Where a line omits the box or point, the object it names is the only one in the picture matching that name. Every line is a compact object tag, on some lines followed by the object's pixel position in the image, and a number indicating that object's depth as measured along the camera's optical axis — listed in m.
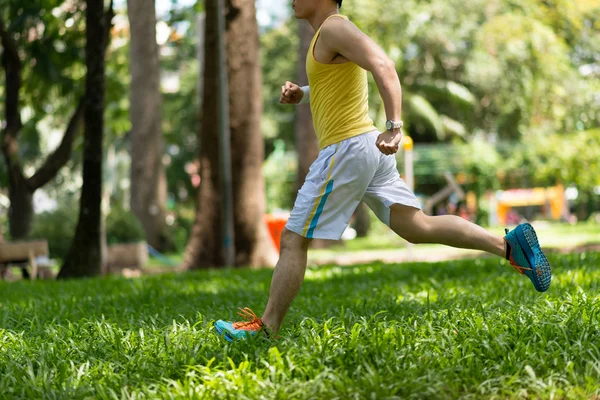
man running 4.21
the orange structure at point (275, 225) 17.20
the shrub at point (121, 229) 18.92
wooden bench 14.02
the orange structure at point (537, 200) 45.32
